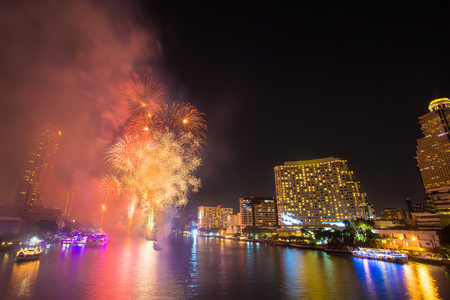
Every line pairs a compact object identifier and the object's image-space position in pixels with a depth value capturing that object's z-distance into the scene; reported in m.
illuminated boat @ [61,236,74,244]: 85.00
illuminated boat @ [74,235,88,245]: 81.83
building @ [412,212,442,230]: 78.44
